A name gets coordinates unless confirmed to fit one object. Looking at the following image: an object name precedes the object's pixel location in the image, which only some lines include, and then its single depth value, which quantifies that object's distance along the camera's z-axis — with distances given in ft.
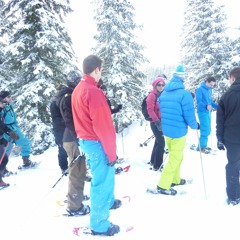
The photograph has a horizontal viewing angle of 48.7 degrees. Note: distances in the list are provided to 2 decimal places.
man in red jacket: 11.36
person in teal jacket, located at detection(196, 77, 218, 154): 28.45
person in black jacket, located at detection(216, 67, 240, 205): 14.92
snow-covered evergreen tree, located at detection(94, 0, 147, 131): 50.54
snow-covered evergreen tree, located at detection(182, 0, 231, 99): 71.72
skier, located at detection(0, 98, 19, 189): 21.41
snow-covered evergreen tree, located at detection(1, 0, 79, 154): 39.50
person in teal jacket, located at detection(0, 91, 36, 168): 23.55
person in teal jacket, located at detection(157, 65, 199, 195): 16.57
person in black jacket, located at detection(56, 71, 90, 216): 14.73
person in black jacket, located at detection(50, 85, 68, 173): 20.03
